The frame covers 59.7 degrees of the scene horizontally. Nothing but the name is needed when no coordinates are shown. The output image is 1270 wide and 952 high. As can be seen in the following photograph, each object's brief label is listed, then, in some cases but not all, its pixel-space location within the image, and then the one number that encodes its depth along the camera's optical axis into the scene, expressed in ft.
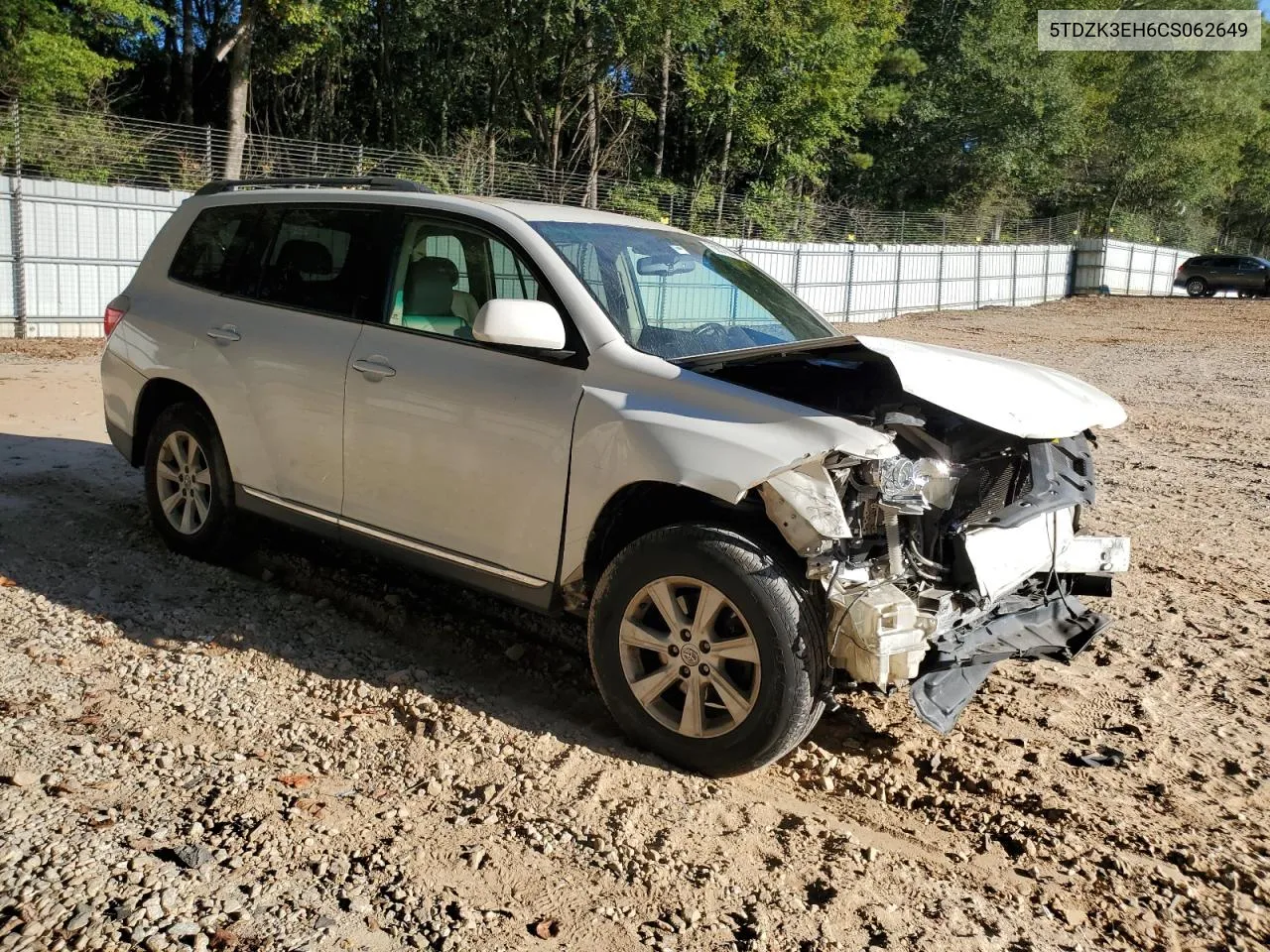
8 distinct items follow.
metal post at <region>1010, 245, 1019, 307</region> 124.12
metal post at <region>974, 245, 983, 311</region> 116.37
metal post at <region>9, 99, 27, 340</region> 54.13
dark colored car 131.13
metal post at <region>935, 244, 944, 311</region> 108.88
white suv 11.35
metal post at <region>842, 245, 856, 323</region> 94.58
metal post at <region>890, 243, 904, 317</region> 101.42
